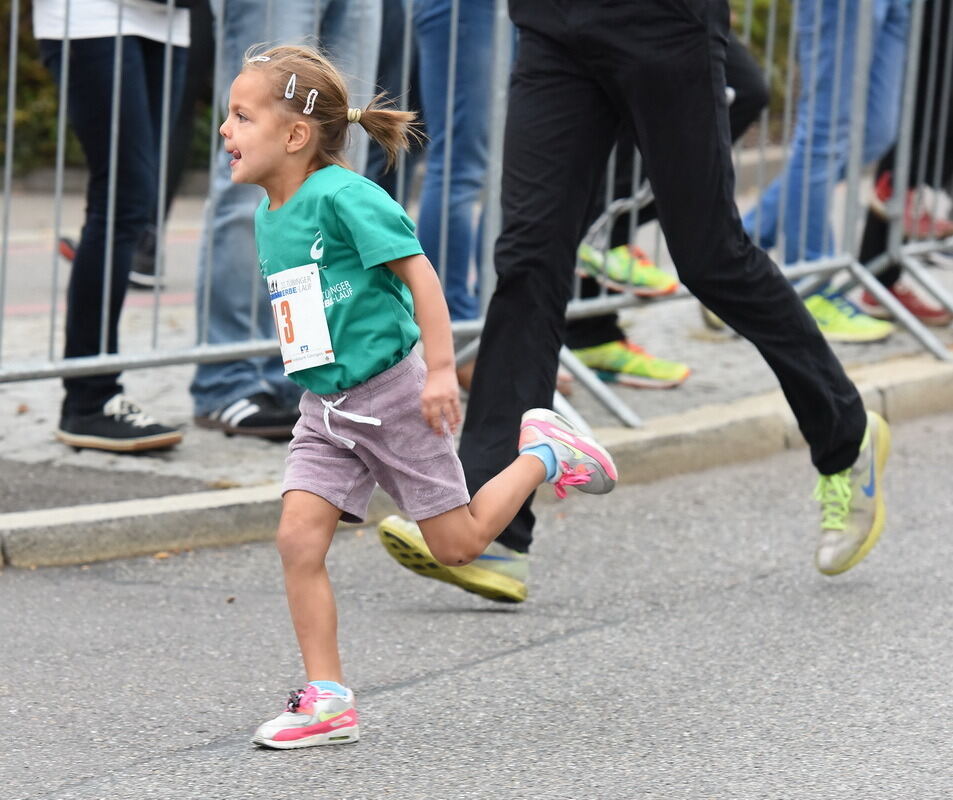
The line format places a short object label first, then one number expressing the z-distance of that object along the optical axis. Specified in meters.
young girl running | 5.94
